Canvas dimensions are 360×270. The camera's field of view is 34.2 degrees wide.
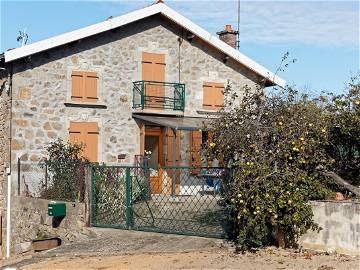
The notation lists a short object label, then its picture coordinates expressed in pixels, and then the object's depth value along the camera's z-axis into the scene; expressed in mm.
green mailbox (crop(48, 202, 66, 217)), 14065
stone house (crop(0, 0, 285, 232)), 18156
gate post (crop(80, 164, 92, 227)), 13281
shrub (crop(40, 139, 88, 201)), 14305
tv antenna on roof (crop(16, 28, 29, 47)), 19805
